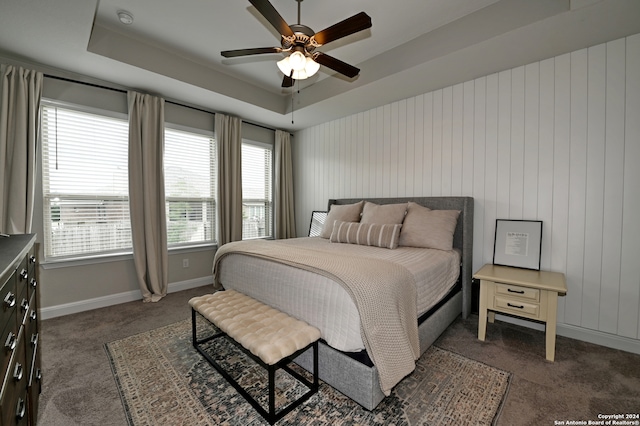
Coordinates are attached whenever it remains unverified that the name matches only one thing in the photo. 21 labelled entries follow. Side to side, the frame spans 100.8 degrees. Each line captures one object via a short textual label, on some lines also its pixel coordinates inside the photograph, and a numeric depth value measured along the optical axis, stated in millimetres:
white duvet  1521
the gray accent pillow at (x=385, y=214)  3004
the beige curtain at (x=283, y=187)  4773
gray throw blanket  1416
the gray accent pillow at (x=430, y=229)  2658
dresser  838
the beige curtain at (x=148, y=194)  3162
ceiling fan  1702
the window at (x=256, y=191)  4492
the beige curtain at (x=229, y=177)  3932
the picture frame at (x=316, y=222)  4324
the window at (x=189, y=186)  3637
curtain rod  2737
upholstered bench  1386
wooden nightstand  1974
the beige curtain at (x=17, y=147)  2416
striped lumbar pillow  2744
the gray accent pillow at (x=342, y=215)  3449
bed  1451
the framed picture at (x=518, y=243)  2490
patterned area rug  1447
